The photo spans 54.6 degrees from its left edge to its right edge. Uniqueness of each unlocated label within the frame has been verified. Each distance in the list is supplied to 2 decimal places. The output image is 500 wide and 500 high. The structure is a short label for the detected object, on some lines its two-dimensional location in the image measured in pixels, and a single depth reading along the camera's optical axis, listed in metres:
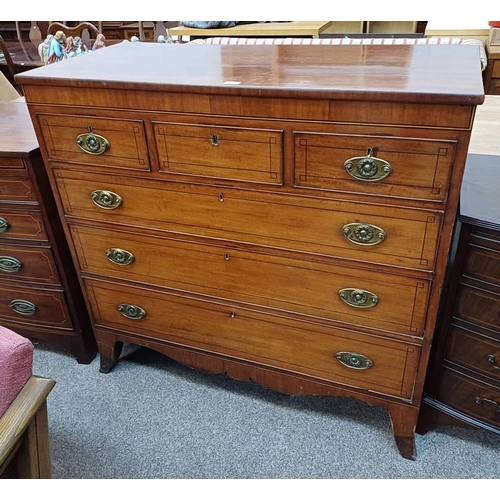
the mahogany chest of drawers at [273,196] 1.04
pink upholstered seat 0.87
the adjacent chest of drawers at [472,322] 1.13
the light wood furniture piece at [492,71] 3.47
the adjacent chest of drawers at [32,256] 1.49
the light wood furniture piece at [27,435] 0.85
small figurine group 2.59
